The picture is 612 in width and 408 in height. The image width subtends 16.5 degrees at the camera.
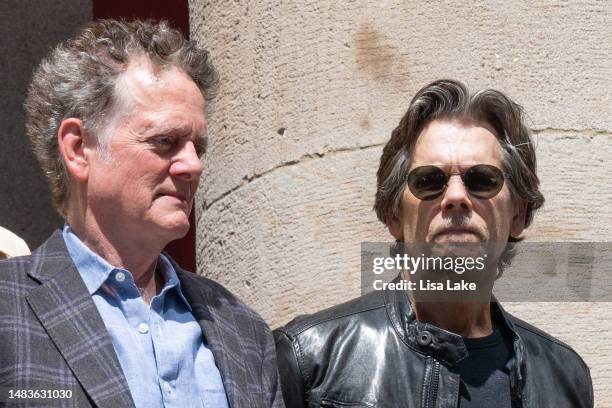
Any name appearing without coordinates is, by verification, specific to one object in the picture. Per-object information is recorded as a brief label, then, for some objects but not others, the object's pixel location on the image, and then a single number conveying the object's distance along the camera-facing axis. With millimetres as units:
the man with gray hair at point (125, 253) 3934
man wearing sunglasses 4508
